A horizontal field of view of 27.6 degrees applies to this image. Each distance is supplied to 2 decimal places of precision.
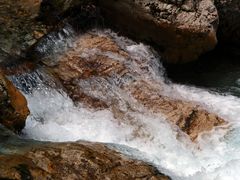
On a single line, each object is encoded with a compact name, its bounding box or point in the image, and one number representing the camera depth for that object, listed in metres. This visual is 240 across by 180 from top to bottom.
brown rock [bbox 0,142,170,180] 4.44
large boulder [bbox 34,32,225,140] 7.82
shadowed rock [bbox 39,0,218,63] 9.19
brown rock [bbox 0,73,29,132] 5.97
